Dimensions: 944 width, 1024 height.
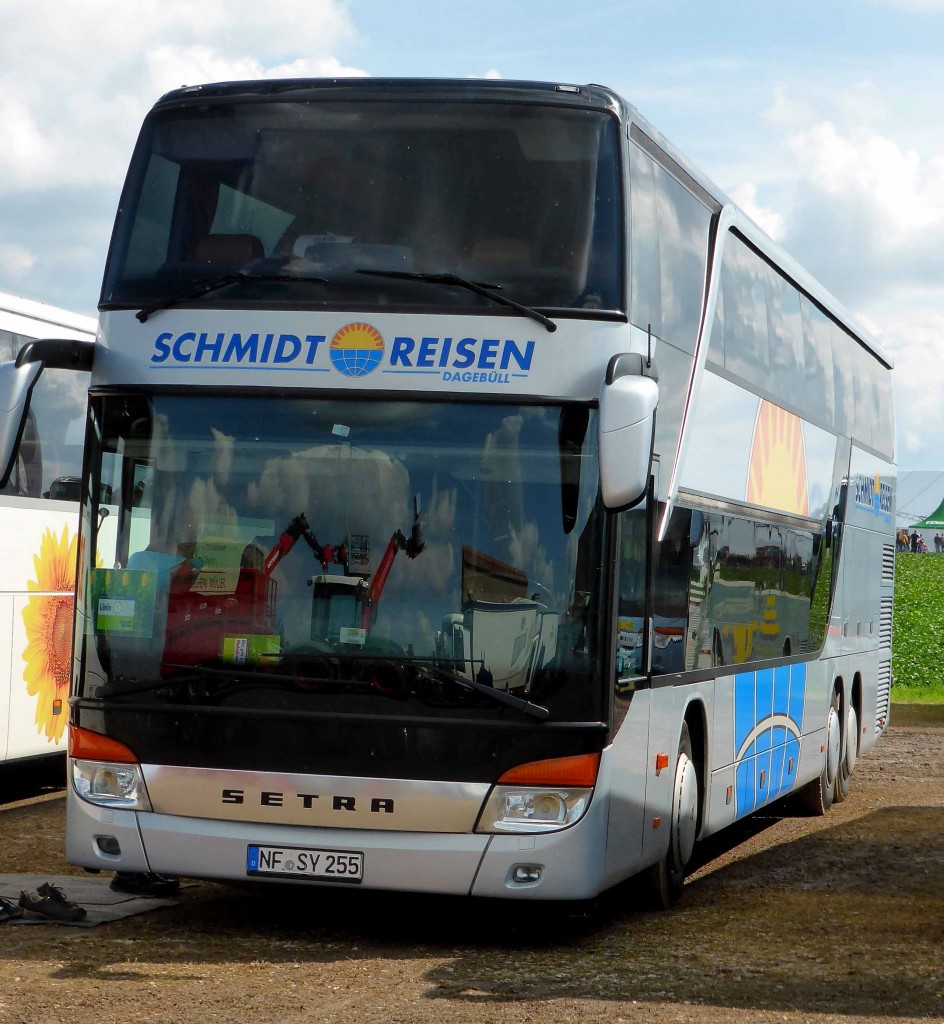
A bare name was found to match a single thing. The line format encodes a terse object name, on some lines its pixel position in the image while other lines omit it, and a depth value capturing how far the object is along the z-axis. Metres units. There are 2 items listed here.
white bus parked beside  13.06
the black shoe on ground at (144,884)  9.83
